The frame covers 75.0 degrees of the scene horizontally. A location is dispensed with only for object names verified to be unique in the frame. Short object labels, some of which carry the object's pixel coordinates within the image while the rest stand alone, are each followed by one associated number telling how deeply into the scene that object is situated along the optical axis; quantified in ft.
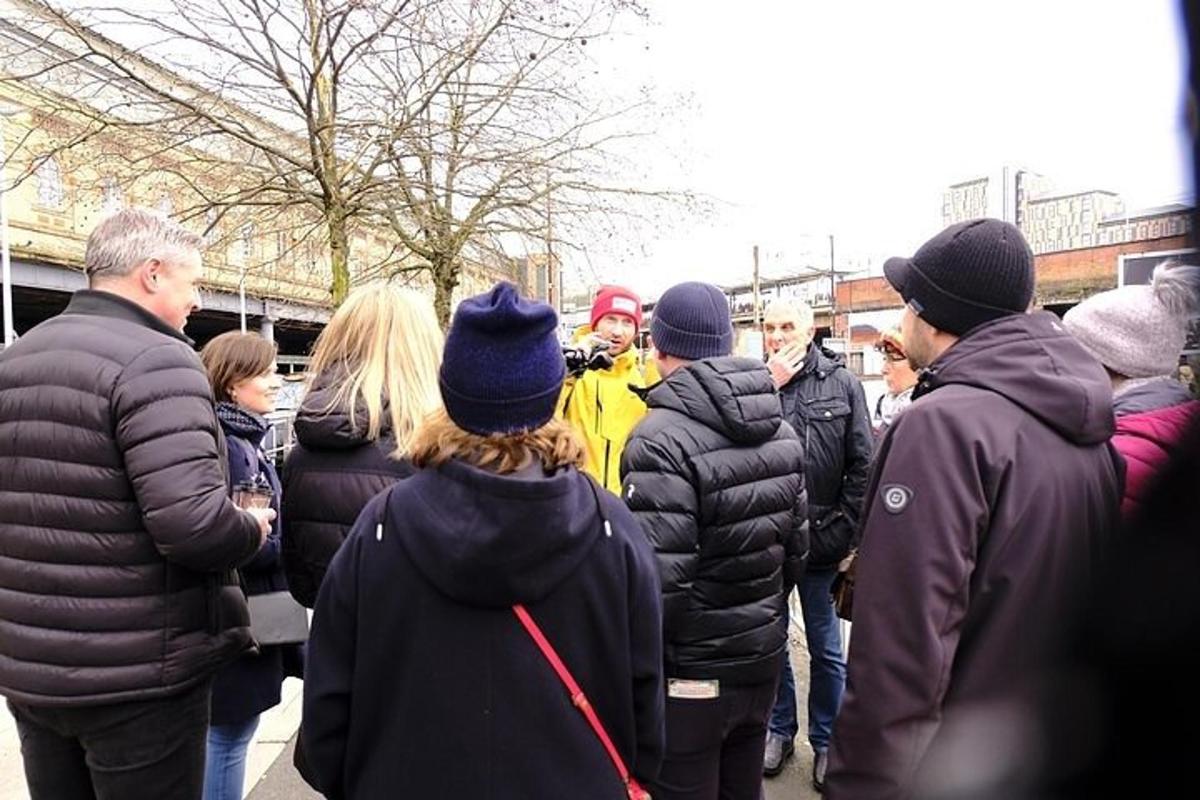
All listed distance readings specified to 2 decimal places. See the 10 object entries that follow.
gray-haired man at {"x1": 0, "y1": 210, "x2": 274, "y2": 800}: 6.29
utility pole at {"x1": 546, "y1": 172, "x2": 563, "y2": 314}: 34.92
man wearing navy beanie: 7.67
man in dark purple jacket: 4.99
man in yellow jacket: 11.34
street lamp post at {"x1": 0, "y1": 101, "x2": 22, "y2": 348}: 53.62
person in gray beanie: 2.58
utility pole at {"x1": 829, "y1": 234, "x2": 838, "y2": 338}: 175.18
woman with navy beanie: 4.71
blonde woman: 7.50
